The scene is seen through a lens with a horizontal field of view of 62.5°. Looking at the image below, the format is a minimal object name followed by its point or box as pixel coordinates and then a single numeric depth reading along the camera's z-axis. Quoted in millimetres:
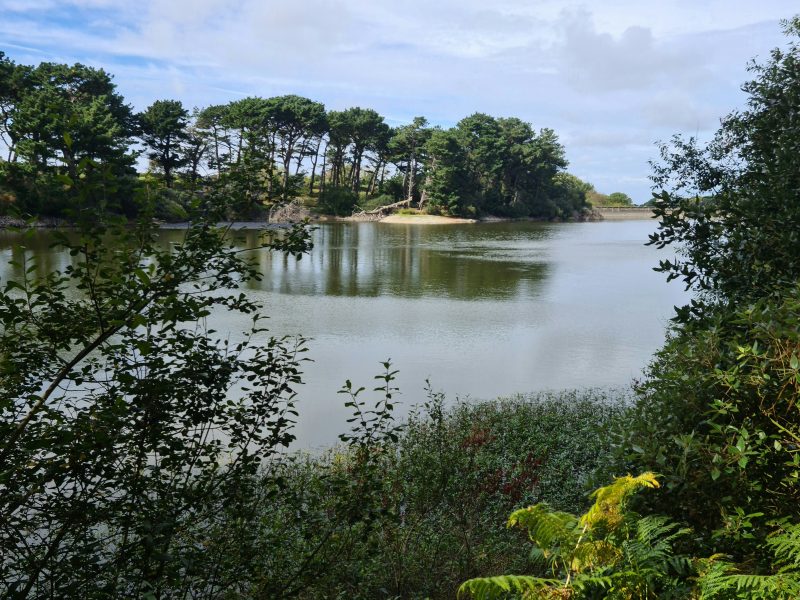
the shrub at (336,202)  63688
